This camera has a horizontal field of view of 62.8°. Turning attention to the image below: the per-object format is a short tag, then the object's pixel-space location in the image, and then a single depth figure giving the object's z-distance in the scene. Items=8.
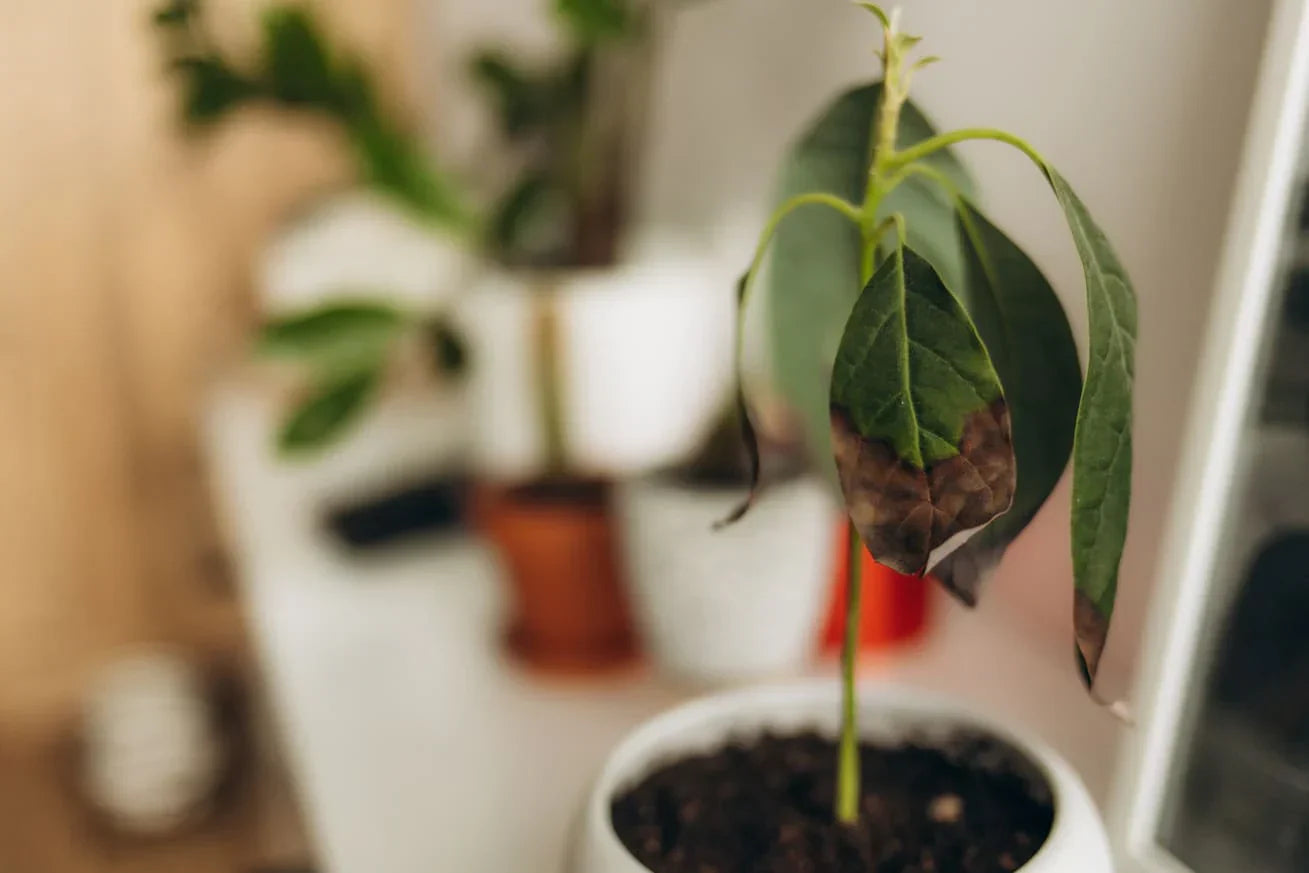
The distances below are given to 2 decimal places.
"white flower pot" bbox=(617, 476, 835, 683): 0.61
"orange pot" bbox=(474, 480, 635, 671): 0.70
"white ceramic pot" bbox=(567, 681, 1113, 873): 0.37
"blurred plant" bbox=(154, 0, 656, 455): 0.72
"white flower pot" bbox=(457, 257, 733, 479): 0.71
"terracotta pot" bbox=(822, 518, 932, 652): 0.68
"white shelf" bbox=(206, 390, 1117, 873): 0.57
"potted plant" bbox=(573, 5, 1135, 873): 0.30
